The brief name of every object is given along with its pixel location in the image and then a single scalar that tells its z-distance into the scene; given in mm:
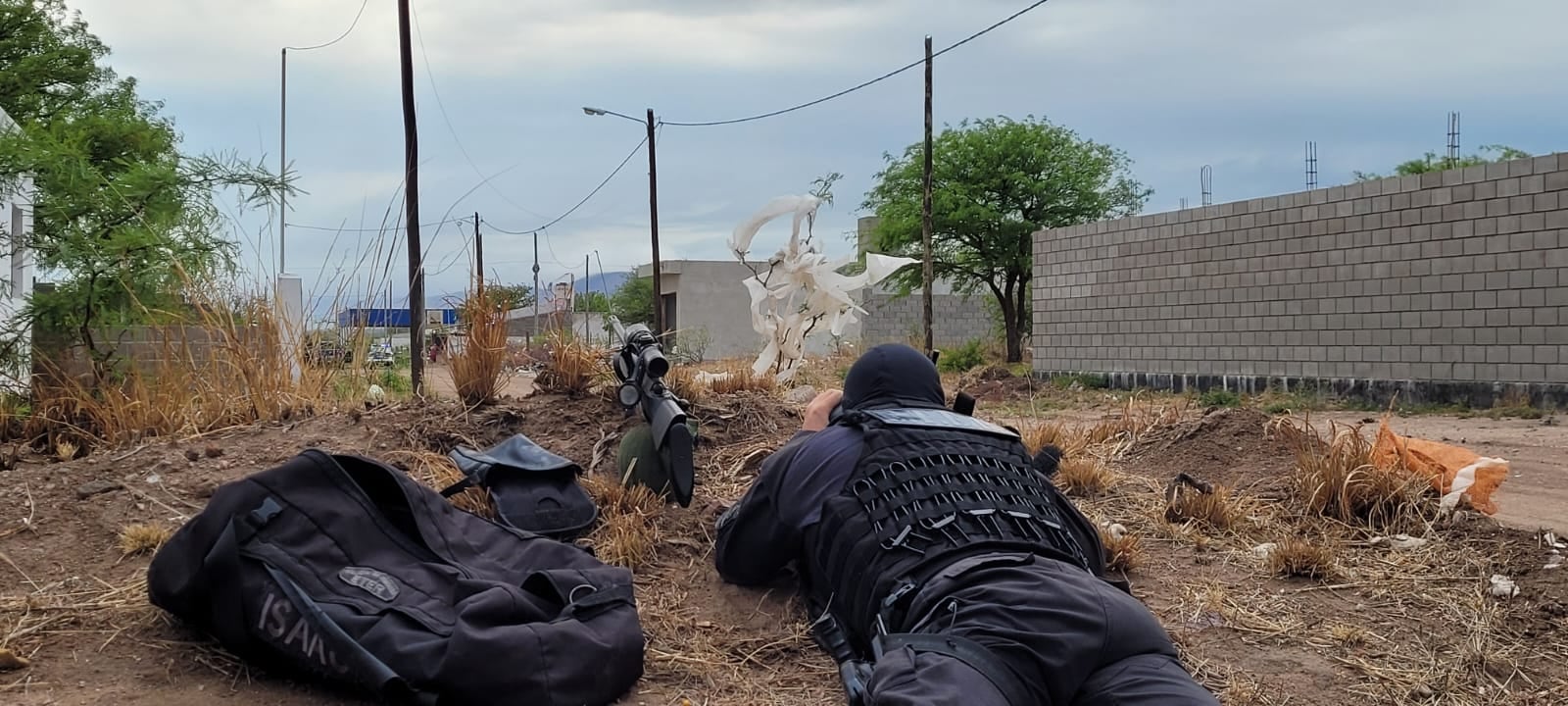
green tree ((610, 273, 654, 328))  43969
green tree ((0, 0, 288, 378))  6332
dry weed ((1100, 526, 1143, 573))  4070
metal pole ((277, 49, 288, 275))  5954
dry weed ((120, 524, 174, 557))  3541
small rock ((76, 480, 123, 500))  4023
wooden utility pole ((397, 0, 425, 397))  12562
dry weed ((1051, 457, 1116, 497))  5004
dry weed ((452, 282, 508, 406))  5285
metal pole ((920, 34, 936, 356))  17844
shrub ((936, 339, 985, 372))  20719
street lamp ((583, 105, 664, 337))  22538
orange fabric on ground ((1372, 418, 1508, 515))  4684
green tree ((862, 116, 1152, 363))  21234
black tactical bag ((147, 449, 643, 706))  2500
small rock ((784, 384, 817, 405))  6516
